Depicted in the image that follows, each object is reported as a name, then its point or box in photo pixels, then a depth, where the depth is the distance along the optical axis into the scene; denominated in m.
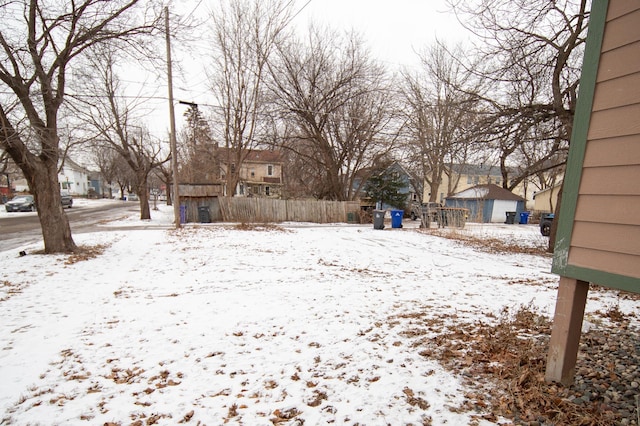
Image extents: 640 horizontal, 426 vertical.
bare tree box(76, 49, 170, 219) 14.39
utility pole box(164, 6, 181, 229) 11.42
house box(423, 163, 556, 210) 38.34
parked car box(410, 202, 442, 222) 15.11
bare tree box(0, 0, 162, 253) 6.23
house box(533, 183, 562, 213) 30.20
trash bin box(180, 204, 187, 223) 15.69
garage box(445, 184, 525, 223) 24.14
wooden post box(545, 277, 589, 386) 2.19
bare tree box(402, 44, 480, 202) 7.66
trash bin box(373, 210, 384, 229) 14.19
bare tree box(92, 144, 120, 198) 44.73
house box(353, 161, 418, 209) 20.30
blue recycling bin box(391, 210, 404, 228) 15.08
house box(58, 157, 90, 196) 53.20
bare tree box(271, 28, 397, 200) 17.06
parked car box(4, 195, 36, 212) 21.23
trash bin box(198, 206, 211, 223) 15.95
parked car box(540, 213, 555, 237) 12.63
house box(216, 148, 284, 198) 37.78
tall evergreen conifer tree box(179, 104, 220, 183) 28.17
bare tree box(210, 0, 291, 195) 16.53
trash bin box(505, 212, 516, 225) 22.58
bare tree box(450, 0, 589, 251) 7.03
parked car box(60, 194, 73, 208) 26.19
